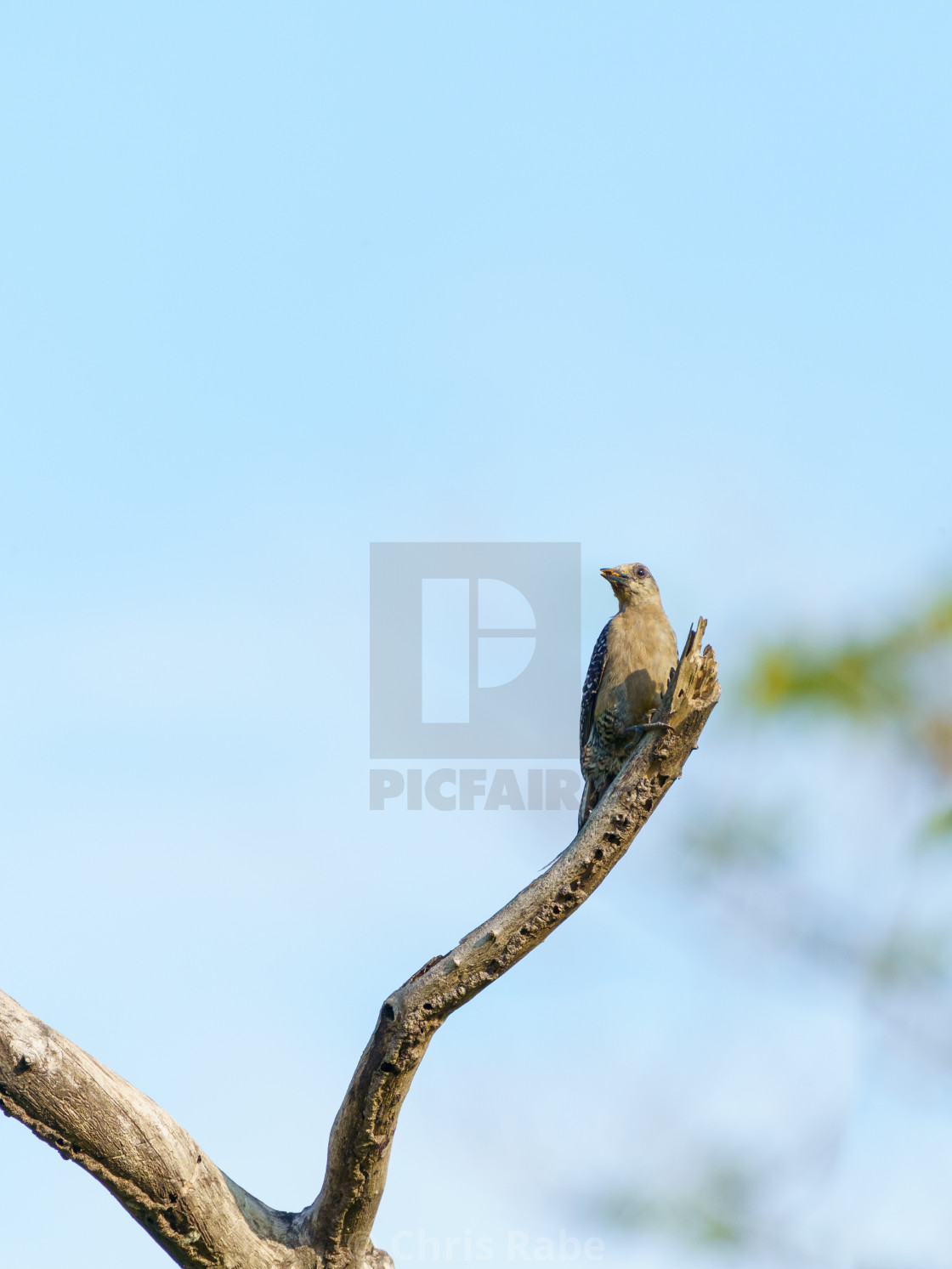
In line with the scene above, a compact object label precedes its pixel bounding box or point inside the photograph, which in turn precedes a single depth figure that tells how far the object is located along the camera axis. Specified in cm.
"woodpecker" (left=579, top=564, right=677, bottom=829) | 1628
